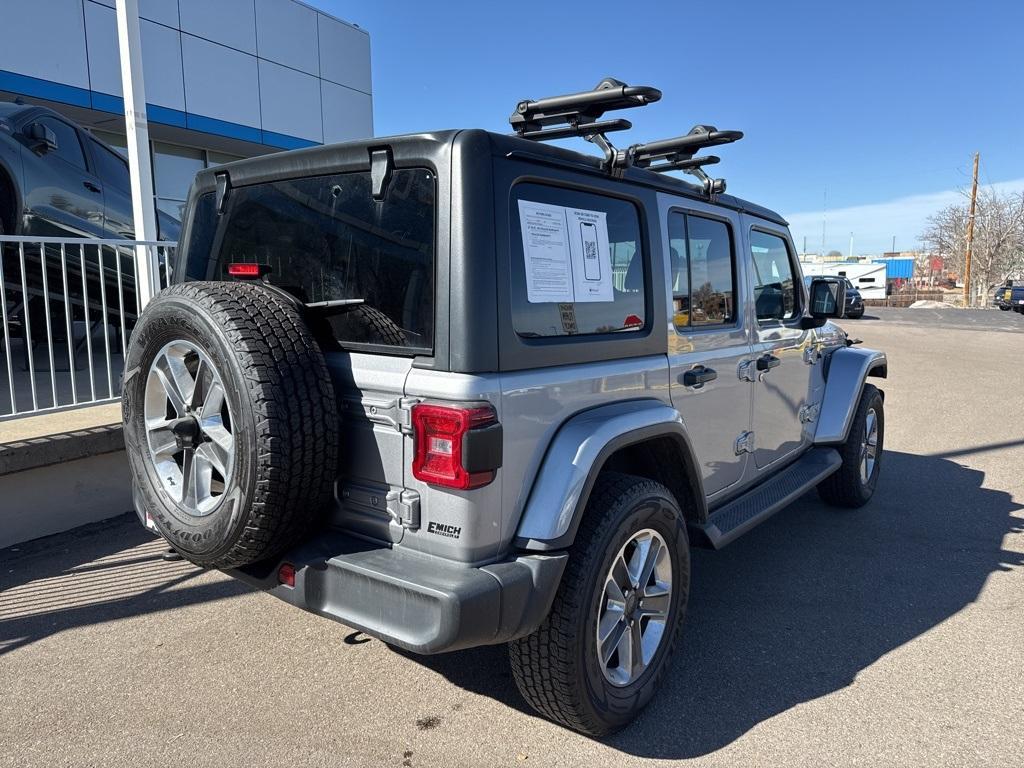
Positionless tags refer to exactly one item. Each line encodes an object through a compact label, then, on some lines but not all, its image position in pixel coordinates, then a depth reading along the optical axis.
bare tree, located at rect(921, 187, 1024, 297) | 48.53
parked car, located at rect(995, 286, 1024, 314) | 32.97
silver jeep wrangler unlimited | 2.29
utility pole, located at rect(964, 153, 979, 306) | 43.59
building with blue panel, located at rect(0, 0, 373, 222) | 10.55
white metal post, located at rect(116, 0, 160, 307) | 5.61
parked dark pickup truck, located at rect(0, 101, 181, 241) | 6.82
